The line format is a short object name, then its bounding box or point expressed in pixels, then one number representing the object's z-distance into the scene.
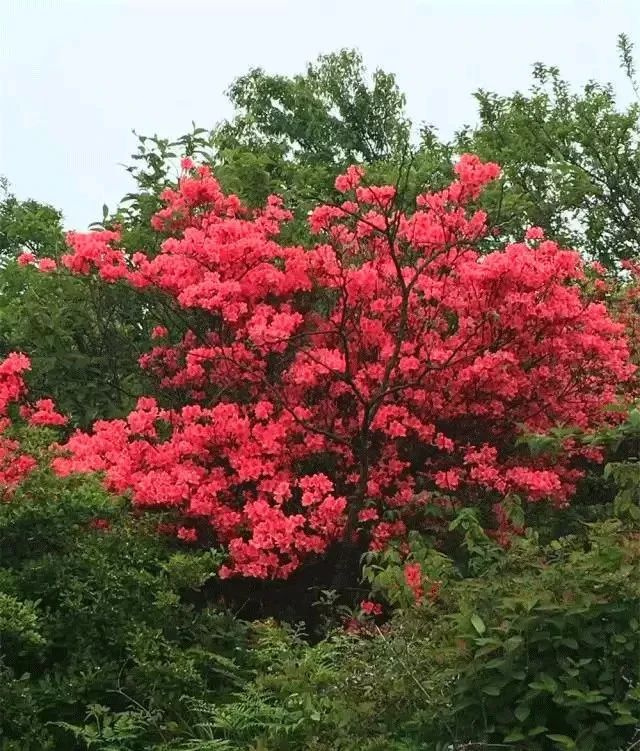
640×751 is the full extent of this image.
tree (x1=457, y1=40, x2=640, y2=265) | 13.79
